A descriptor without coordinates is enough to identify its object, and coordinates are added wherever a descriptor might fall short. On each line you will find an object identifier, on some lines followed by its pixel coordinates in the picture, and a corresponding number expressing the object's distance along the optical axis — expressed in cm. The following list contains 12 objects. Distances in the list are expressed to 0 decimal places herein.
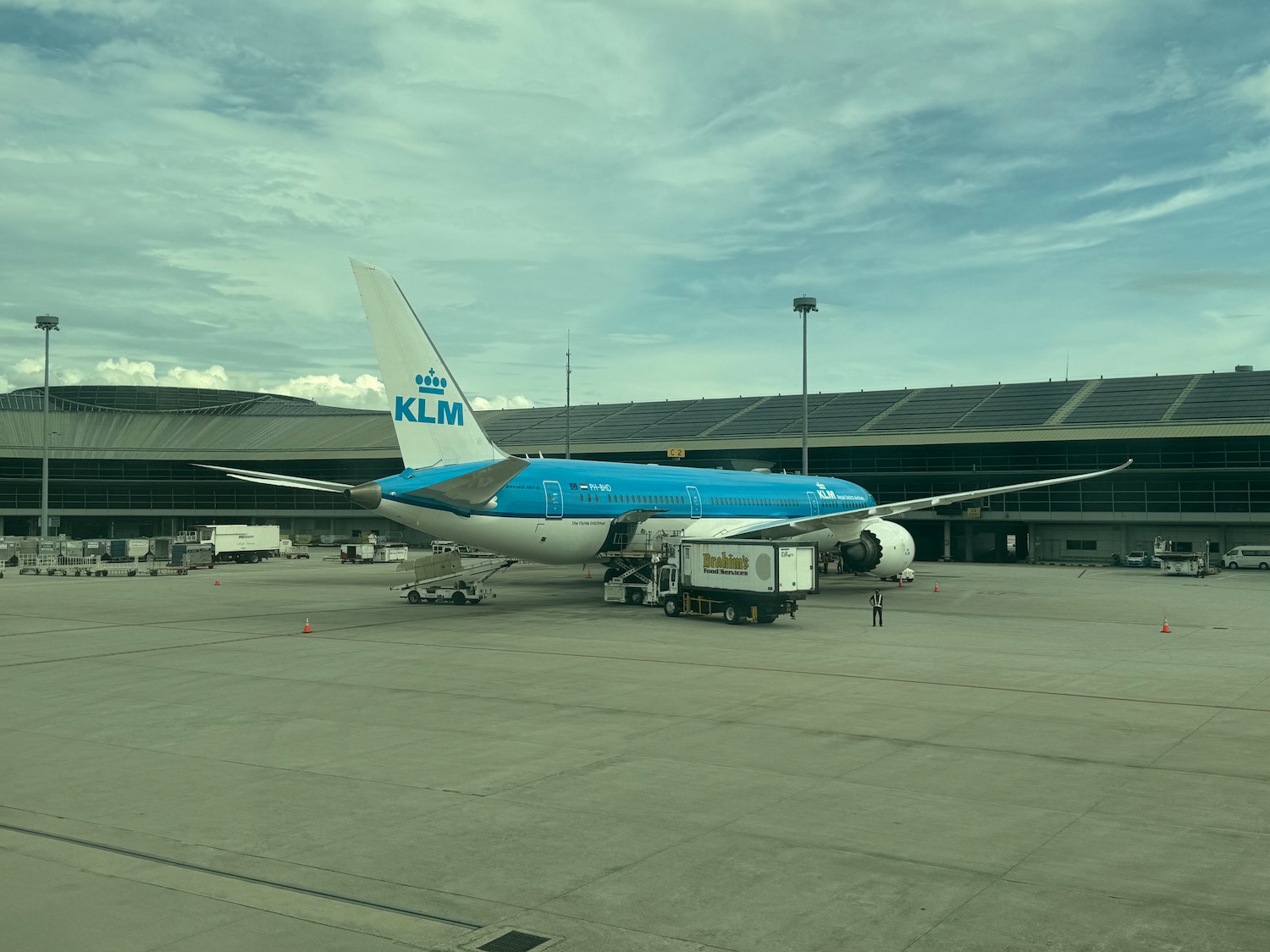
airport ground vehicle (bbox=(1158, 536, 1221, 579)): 5988
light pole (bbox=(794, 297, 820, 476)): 6278
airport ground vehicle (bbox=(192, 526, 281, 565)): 7700
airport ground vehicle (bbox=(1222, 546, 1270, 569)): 6688
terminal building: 7169
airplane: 3519
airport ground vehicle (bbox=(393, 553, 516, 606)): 4325
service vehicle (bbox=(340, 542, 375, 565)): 7806
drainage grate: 949
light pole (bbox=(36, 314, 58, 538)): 7844
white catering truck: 3456
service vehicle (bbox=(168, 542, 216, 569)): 7031
